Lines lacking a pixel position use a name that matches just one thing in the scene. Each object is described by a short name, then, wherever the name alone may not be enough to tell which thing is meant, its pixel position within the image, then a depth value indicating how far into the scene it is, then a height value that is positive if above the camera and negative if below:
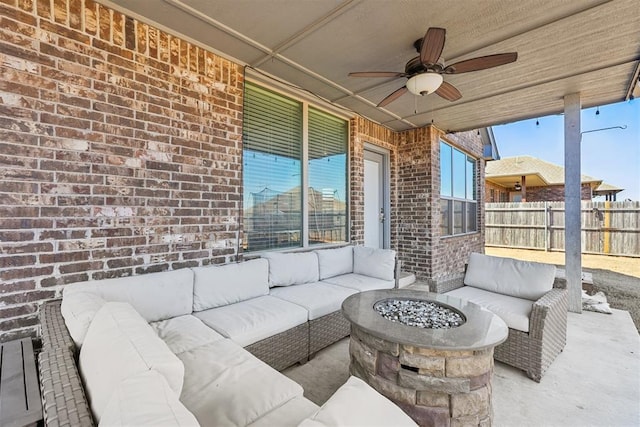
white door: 5.11 +0.21
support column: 3.64 +0.16
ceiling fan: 2.13 +1.25
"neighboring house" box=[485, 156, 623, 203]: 11.16 +1.33
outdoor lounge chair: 2.19 -0.84
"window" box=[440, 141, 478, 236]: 5.67 +0.45
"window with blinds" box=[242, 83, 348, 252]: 3.33 +0.54
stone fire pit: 1.48 -0.85
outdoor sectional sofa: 0.76 -0.63
